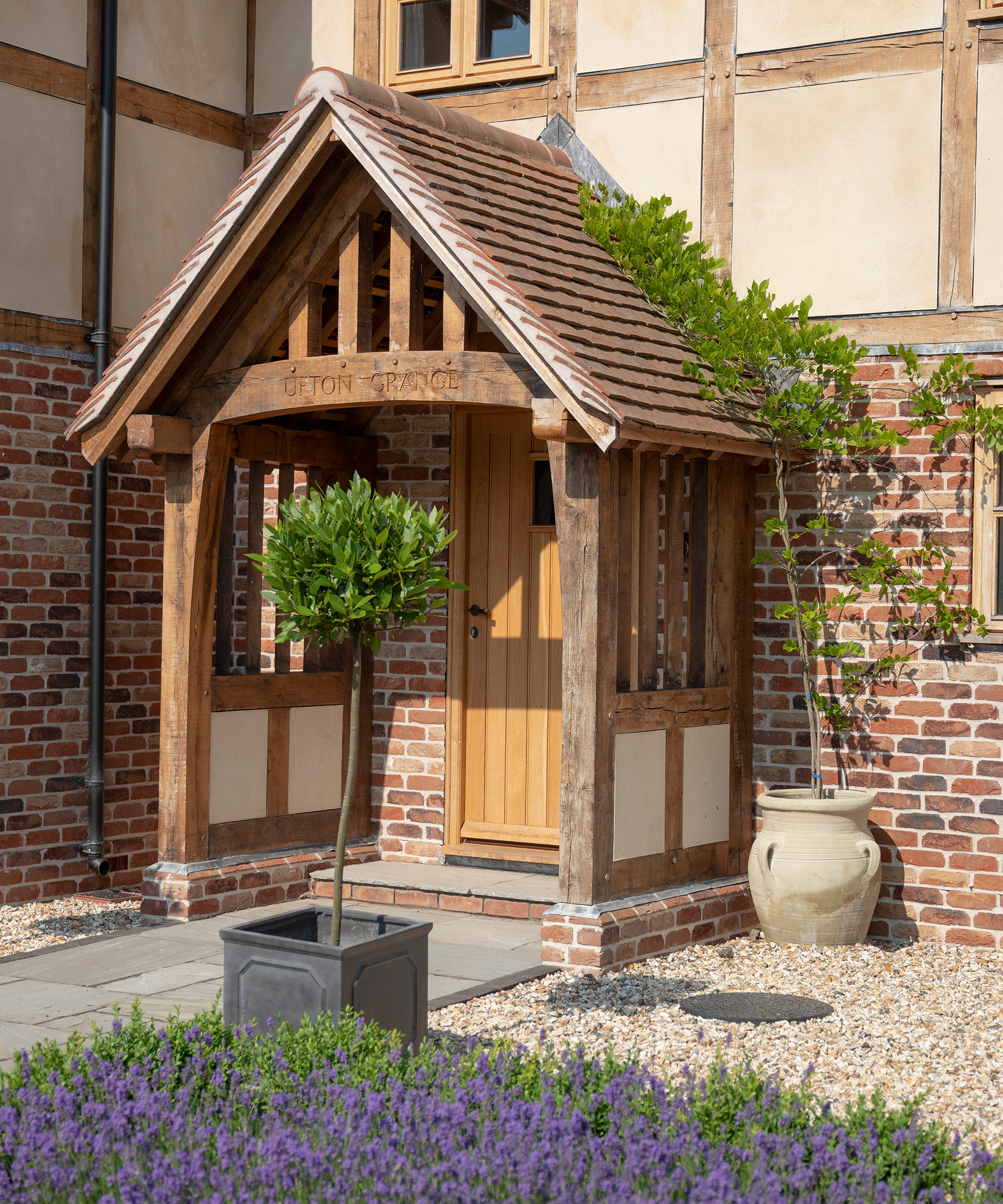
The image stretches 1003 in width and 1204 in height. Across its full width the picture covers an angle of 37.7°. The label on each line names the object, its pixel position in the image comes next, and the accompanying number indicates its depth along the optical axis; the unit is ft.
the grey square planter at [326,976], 16.19
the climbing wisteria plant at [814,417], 25.54
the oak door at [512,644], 29.37
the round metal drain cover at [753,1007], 20.63
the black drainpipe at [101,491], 30.42
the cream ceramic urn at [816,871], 25.03
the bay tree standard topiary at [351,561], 16.99
